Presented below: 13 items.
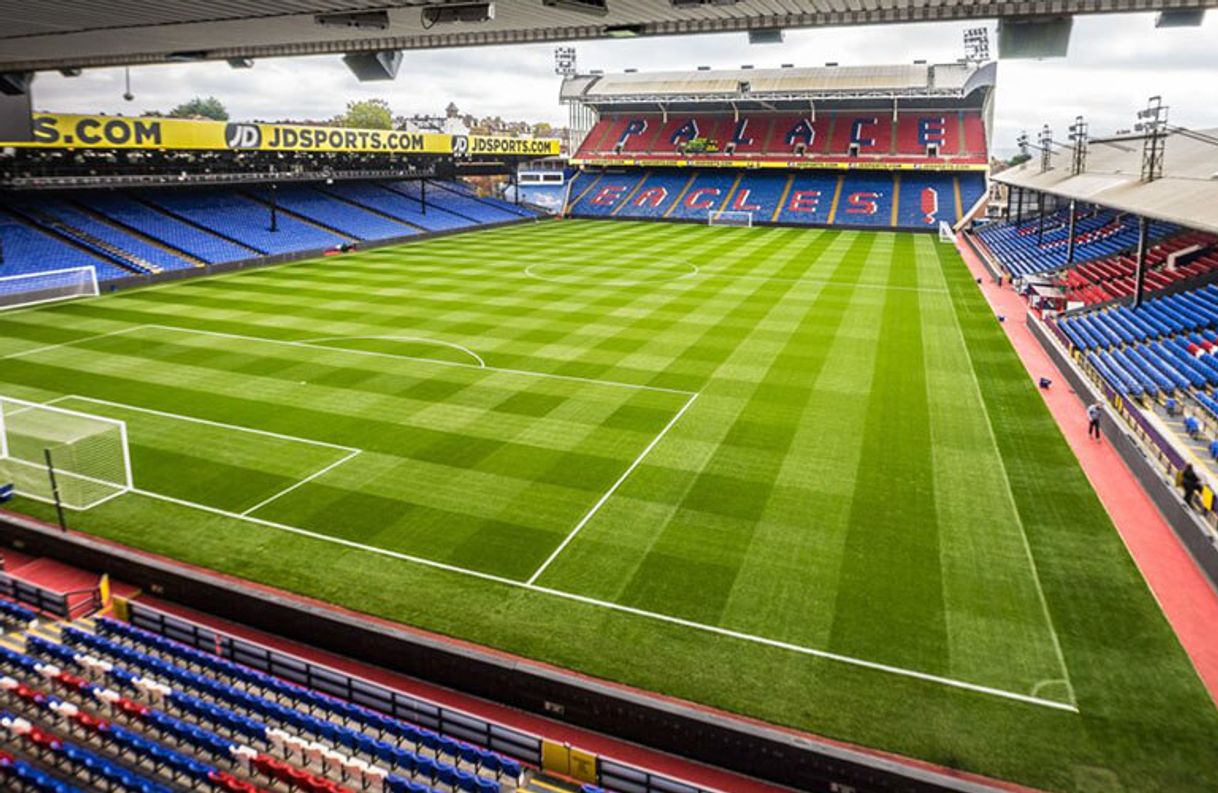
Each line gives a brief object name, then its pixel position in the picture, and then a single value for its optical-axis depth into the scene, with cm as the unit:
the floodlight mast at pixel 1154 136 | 2995
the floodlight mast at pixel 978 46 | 7931
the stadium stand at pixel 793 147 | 7094
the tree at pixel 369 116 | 14500
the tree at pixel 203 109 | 14774
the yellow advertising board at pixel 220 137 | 3484
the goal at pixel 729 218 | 7181
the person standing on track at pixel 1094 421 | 1986
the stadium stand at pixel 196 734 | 877
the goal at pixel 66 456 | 1667
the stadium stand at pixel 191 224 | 3984
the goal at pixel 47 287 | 3469
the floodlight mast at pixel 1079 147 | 4316
